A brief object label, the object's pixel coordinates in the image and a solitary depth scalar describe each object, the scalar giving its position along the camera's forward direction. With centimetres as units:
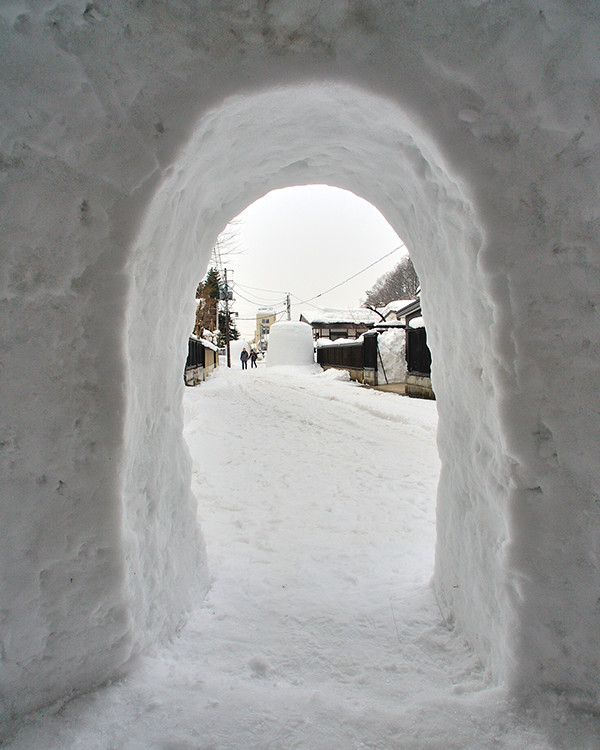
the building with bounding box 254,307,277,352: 7662
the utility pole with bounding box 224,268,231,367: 2957
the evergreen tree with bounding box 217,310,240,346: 3883
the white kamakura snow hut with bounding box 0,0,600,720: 134
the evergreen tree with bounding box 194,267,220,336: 2206
